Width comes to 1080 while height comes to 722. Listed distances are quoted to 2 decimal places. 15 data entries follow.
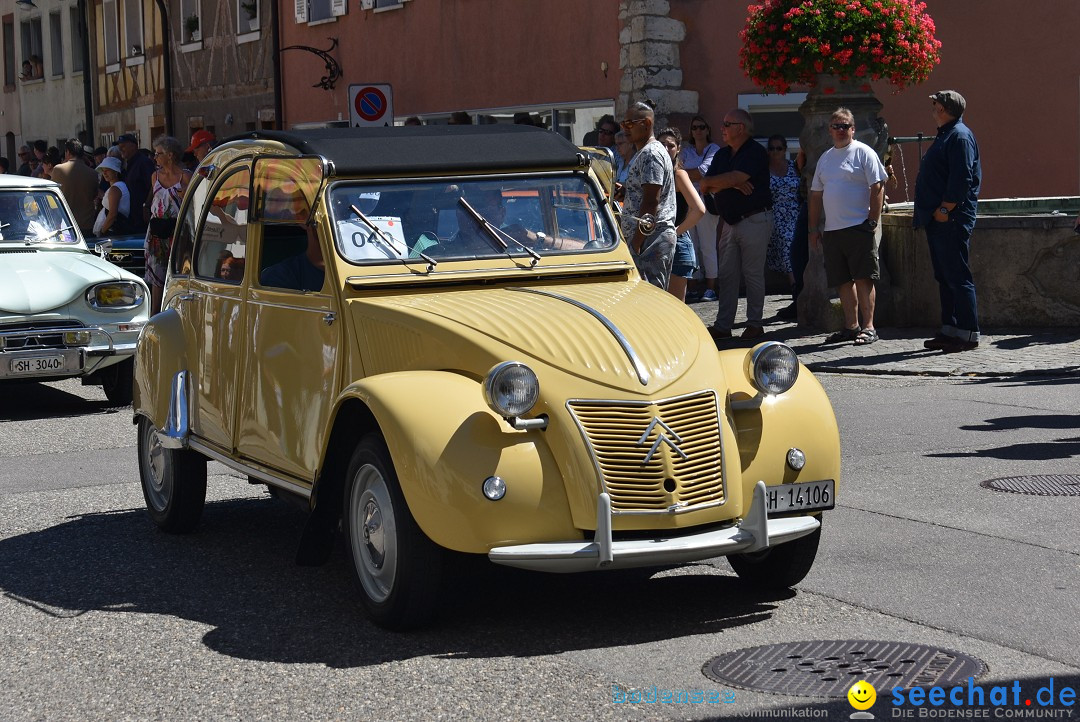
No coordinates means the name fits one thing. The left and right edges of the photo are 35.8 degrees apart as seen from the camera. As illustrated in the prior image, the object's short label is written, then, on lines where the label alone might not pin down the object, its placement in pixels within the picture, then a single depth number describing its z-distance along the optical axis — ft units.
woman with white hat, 57.41
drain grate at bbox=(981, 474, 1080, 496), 26.84
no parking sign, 60.18
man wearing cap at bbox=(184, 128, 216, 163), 54.39
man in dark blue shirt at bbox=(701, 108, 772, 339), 47.55
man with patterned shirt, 37.63
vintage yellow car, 18.39
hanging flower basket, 49.26
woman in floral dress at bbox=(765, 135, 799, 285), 55.11
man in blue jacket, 43.68
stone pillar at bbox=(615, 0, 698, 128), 68.80
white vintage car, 40.68
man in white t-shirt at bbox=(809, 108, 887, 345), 45.62
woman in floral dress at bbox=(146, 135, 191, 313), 46.83
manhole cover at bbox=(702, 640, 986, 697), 16.67
